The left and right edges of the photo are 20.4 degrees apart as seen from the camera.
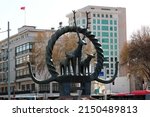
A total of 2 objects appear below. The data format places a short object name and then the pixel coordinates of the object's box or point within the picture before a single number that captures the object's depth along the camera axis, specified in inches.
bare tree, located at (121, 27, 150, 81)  2454.5
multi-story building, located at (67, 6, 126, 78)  5959.6
